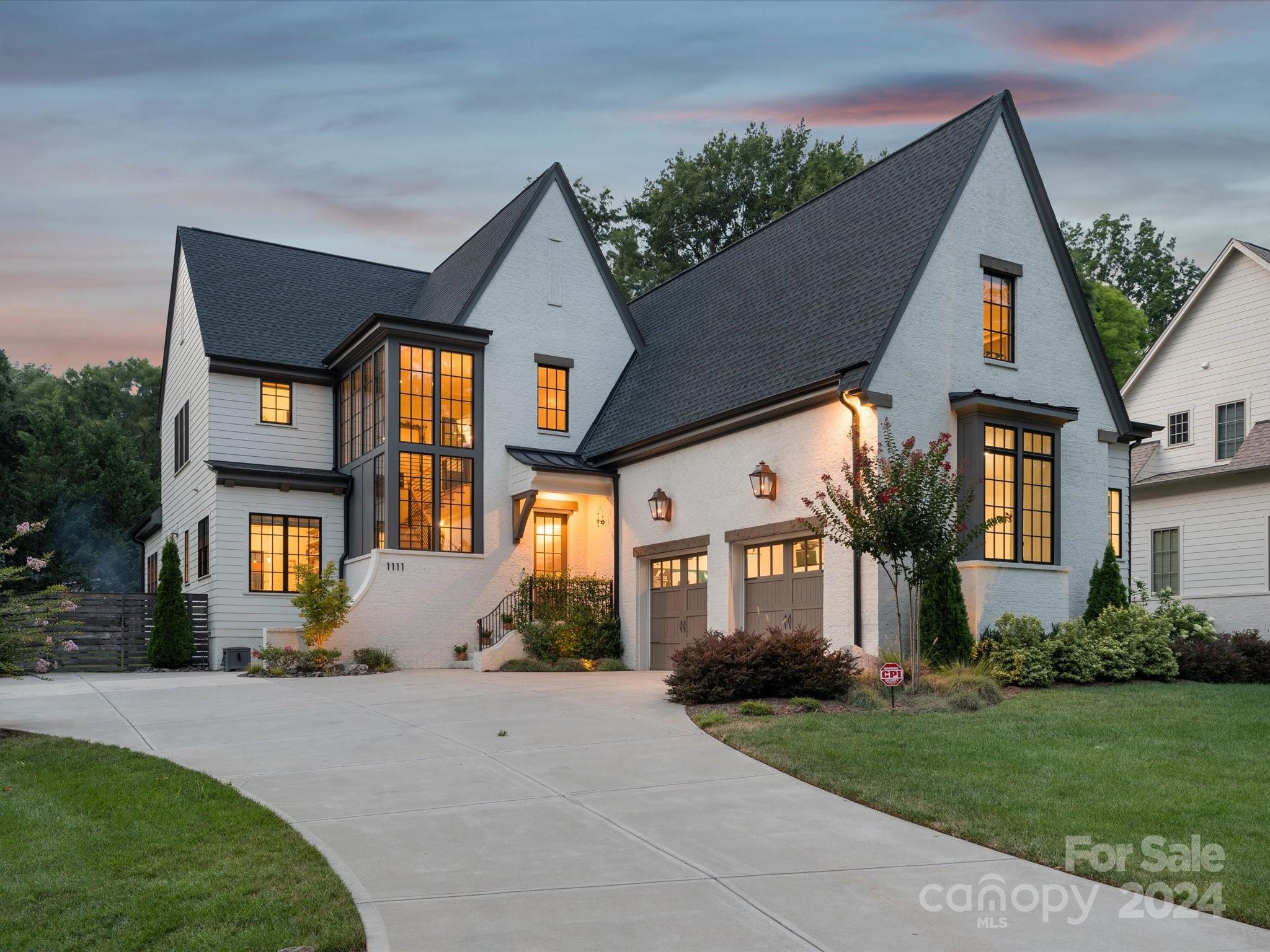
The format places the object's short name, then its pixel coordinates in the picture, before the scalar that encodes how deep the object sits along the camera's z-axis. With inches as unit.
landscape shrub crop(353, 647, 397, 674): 796.6
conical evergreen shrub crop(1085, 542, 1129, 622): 709.3
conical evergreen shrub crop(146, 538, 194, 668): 888.9
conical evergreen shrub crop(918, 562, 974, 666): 606.5
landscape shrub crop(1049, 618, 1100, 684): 610.2
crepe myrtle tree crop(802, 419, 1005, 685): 552.1
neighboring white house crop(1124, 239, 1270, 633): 933.8
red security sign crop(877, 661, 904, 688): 484.1
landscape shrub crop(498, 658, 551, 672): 799.7
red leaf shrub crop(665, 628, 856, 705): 523.8
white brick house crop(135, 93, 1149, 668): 673.6
